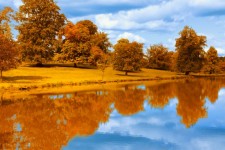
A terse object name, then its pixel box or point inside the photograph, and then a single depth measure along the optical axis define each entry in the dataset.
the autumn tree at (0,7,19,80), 48.94
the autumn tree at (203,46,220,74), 115.12
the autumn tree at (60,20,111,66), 82.88
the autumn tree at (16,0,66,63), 78.88
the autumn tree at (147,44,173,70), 115.56
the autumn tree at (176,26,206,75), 91.81
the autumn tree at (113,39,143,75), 76.81
